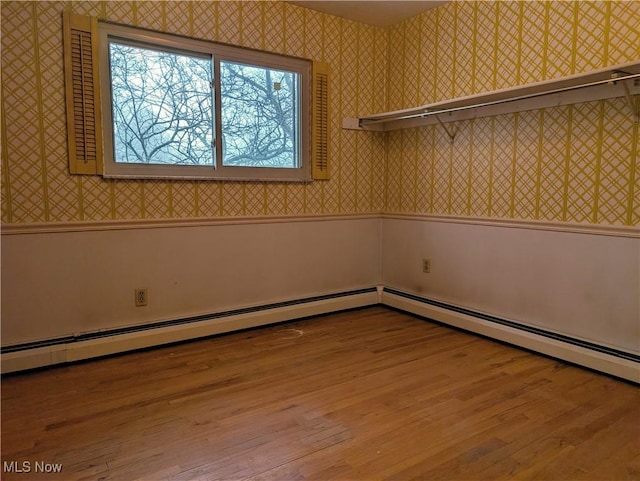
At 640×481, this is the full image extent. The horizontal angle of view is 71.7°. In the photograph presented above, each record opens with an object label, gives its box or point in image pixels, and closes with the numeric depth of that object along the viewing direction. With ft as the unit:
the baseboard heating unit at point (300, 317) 7.79
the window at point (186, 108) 8.17
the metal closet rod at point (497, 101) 6.77
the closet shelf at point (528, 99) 7.02
